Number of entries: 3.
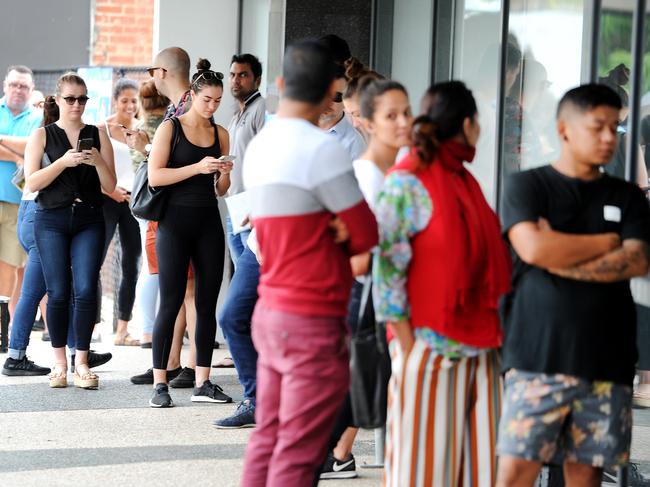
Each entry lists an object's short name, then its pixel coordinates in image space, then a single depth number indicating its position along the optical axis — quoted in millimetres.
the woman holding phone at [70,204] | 13682
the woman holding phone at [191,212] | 12449
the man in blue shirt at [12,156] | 18572
